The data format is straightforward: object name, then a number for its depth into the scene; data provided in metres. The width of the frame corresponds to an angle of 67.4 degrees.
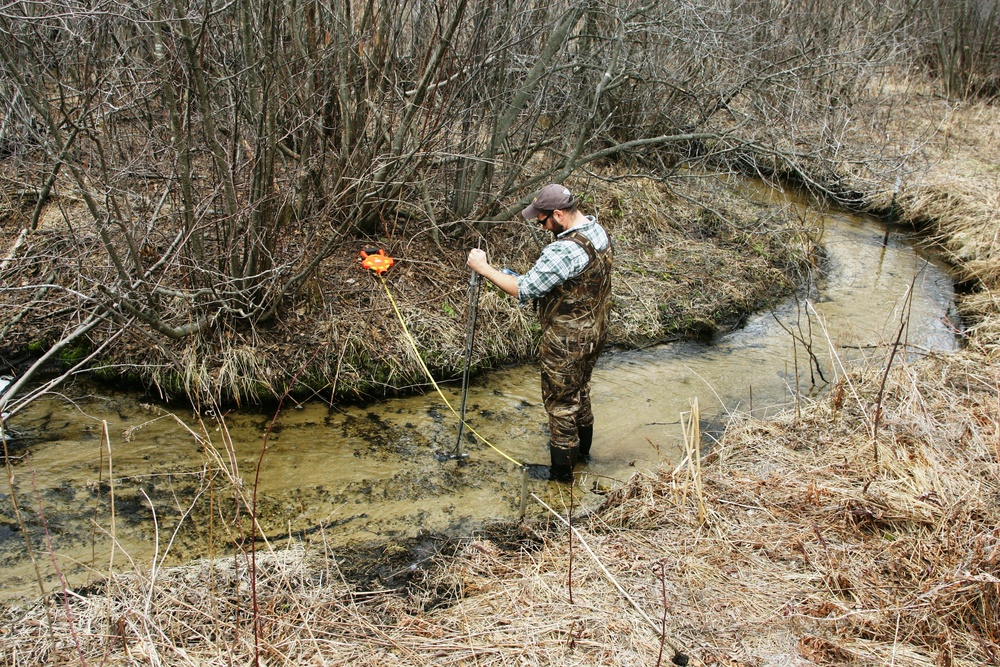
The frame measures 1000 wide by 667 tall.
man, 4.58
